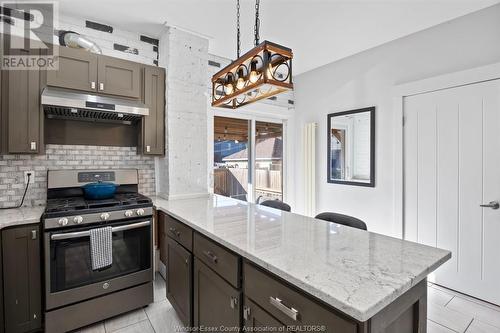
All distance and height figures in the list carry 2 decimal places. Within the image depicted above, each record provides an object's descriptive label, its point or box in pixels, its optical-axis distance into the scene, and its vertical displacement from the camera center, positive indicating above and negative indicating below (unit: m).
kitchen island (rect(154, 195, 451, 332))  0.88 -0.44
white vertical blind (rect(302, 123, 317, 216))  4.12 -0.04
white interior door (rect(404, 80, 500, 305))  2.42 -0.16
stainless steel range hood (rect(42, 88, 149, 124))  2.18 +0.52
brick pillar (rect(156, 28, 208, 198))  2.91 +0.58
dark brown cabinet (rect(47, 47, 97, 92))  2.32 +0.88
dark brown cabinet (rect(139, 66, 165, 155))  2.79 +0.57
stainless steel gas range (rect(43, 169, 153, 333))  1.96 -0.77
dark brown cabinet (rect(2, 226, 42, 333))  1.88 -0.86
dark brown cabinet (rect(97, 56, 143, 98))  2.53 +0.90
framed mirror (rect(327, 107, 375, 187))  3.41 +0.24
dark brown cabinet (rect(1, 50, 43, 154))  2.13 +0.45
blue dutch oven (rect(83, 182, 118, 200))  2.47 -0.26
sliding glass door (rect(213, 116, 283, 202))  3.83 +0.09
